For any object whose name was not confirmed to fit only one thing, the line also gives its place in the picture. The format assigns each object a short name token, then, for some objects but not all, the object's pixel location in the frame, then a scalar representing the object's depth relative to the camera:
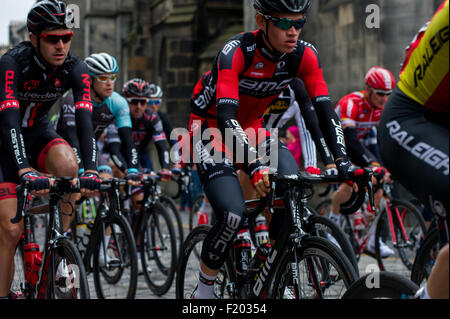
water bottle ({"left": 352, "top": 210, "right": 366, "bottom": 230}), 16.83
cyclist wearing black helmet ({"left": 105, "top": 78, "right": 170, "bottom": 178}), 18.53
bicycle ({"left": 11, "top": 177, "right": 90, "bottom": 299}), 9.63
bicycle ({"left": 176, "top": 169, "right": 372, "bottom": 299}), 7.77
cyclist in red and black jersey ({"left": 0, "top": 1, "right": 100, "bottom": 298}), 10.45
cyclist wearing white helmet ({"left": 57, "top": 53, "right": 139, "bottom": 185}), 15.98
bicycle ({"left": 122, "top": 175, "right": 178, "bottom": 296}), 15.80
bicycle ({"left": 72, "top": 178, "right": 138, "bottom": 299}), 13.06
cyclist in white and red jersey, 16.41
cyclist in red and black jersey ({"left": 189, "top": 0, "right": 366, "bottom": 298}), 9.09
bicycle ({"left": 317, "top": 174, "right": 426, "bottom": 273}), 15.80
